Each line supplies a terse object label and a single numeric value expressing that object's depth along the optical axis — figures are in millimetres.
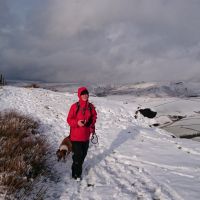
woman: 4687
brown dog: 5544
